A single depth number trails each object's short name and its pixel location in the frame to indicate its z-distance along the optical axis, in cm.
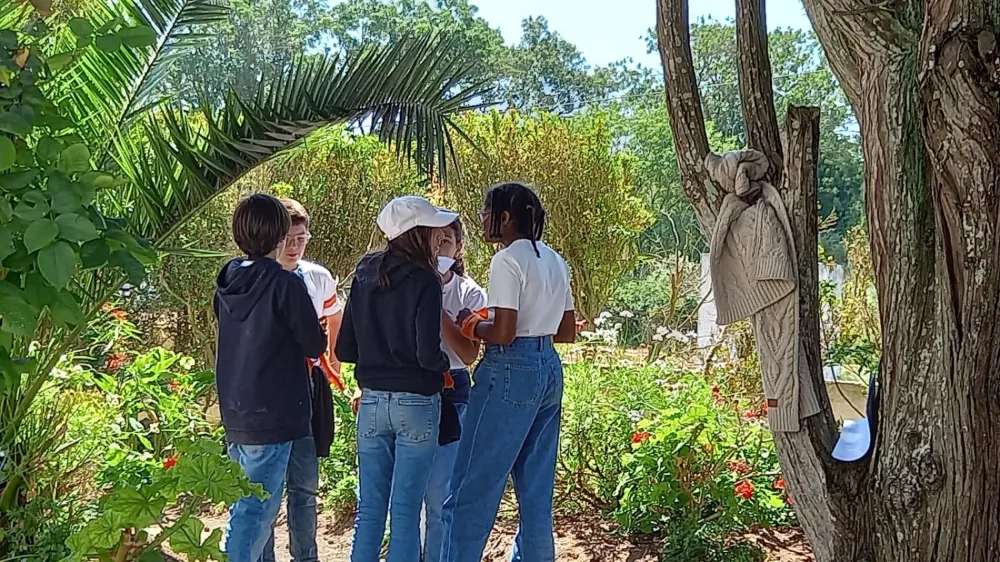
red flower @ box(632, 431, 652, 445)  349
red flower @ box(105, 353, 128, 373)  419
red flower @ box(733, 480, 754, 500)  322
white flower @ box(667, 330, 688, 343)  485
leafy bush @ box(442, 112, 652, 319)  761
